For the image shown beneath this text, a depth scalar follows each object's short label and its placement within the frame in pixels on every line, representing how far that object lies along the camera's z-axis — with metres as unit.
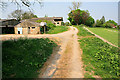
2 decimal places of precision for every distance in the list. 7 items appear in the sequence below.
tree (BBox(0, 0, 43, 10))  9.25
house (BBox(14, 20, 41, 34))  23.64
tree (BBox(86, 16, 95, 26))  58.21
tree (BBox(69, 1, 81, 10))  57.72
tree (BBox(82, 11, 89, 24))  54.31
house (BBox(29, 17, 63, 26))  45.83
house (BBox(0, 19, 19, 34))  23.51
